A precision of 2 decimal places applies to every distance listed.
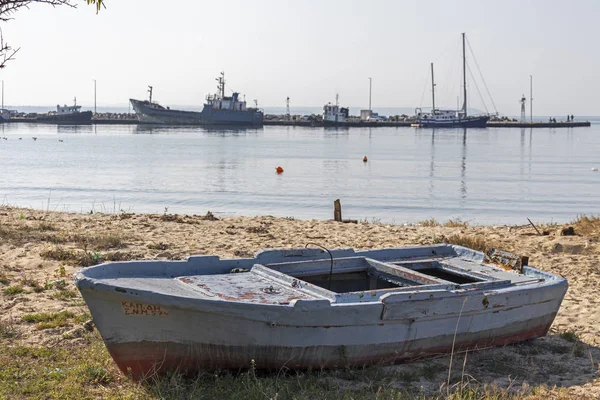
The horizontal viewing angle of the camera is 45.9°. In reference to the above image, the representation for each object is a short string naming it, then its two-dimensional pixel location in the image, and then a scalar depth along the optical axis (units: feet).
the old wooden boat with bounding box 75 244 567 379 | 18.56
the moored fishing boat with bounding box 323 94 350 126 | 372.58
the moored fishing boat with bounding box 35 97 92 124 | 366.02
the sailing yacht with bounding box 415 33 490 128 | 357.61
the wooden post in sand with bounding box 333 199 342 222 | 54.36
